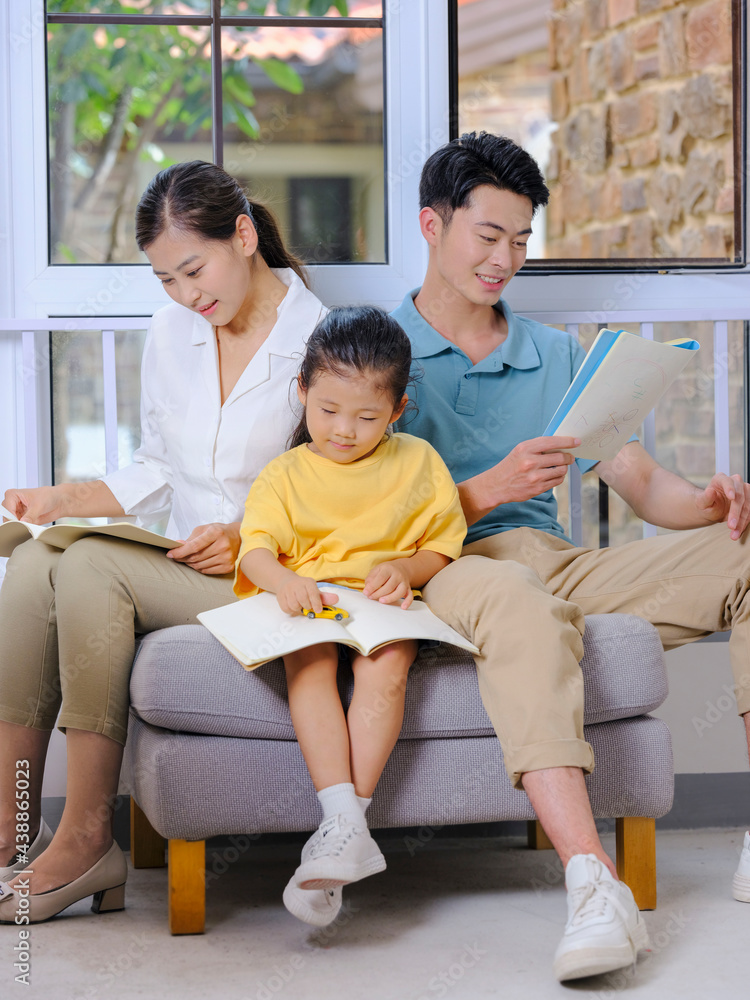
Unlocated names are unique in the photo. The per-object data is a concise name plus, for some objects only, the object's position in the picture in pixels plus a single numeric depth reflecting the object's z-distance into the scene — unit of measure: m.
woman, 4.52
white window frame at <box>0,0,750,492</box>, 5.22
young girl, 4.44
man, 4.36
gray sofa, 4.47
